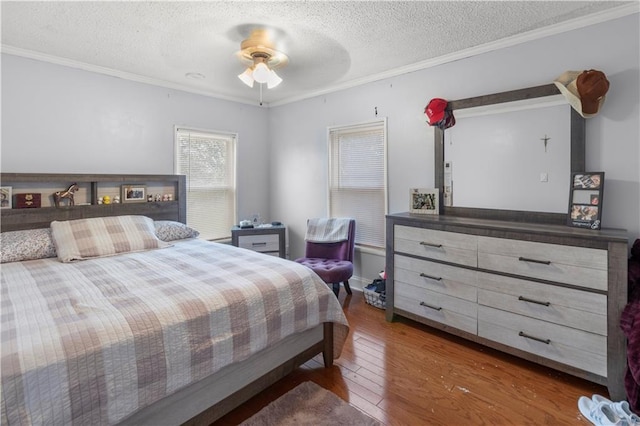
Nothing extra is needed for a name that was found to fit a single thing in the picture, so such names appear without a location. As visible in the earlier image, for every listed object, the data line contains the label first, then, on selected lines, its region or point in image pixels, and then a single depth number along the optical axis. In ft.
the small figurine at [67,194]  9.64
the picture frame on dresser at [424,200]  10.06
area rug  5.71
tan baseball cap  6.86
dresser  6.25
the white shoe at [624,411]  5.49
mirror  7.95
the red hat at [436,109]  9.58
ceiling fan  8.04
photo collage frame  7.16
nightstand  12.75
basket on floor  10.64
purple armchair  10.80
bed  3.84
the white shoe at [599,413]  5.48
